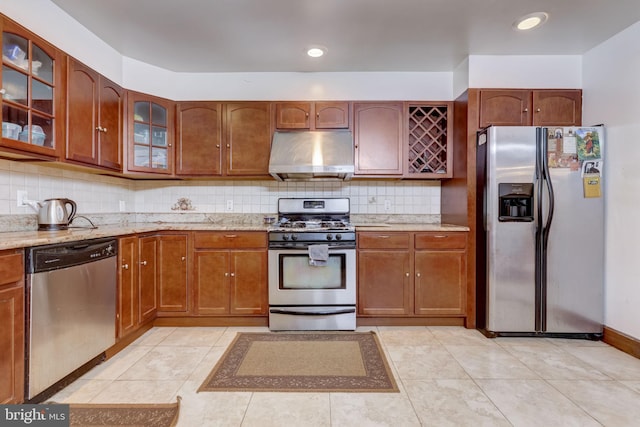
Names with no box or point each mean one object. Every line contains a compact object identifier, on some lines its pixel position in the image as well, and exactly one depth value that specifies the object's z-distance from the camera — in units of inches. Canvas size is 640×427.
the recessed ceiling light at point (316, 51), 109.9
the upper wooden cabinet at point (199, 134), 126.3
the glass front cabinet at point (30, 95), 70.8
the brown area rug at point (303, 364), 77.3
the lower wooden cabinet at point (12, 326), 60.2
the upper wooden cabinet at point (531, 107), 115.2
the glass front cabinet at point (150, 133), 115.1
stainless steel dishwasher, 66.6
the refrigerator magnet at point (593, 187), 101.3
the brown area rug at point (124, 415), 64.1
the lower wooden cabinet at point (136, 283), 94.9
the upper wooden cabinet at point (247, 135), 126.2
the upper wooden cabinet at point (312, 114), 126.3
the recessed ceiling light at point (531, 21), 91.2
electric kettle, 88.9
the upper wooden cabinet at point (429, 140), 126.6
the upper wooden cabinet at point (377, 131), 126.3
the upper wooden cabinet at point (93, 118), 88.8
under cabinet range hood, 119.0
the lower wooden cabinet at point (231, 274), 114.7
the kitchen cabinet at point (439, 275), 114.9
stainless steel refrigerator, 102.2
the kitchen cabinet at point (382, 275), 115.2
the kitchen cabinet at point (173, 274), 114.6
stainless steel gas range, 112.4
